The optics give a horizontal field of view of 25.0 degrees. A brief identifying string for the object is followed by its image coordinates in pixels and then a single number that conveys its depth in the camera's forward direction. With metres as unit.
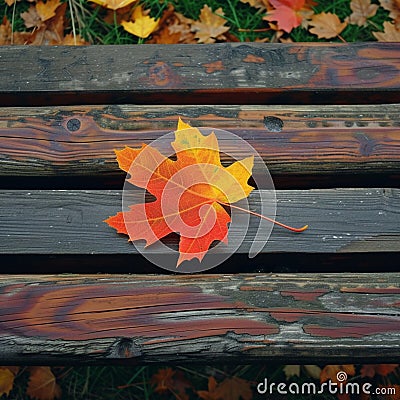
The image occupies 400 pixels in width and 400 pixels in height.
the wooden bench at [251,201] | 0.75
